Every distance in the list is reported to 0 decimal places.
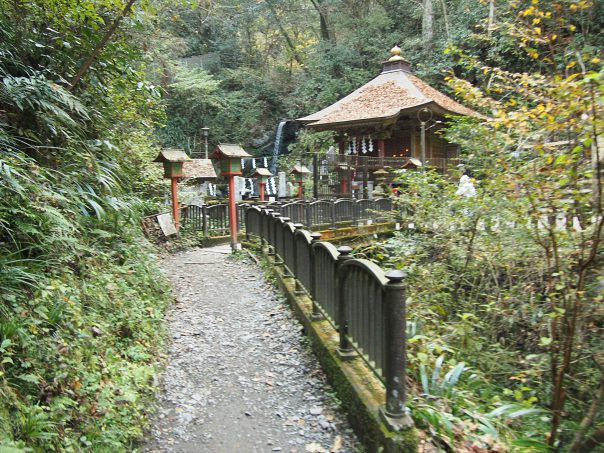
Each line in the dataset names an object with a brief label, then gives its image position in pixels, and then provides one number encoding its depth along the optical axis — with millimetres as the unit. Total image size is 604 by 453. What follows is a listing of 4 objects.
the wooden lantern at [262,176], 17344
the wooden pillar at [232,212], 11073
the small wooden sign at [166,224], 11688
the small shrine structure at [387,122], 16031
